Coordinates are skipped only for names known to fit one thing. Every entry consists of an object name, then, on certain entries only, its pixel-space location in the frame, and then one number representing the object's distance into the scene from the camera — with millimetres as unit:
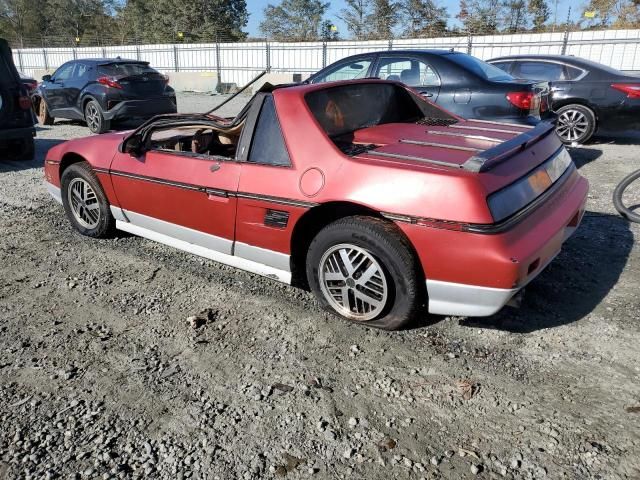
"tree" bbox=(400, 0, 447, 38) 36625
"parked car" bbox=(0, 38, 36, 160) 7434
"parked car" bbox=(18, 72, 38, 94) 13548
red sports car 2654
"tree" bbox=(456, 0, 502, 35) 35156
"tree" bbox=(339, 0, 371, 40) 41094
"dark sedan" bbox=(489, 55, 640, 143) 8125
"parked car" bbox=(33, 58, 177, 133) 10266
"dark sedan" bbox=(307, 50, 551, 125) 6250
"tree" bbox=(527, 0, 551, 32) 35031
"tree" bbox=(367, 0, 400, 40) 41562
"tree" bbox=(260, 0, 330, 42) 53688
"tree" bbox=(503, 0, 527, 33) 35219
